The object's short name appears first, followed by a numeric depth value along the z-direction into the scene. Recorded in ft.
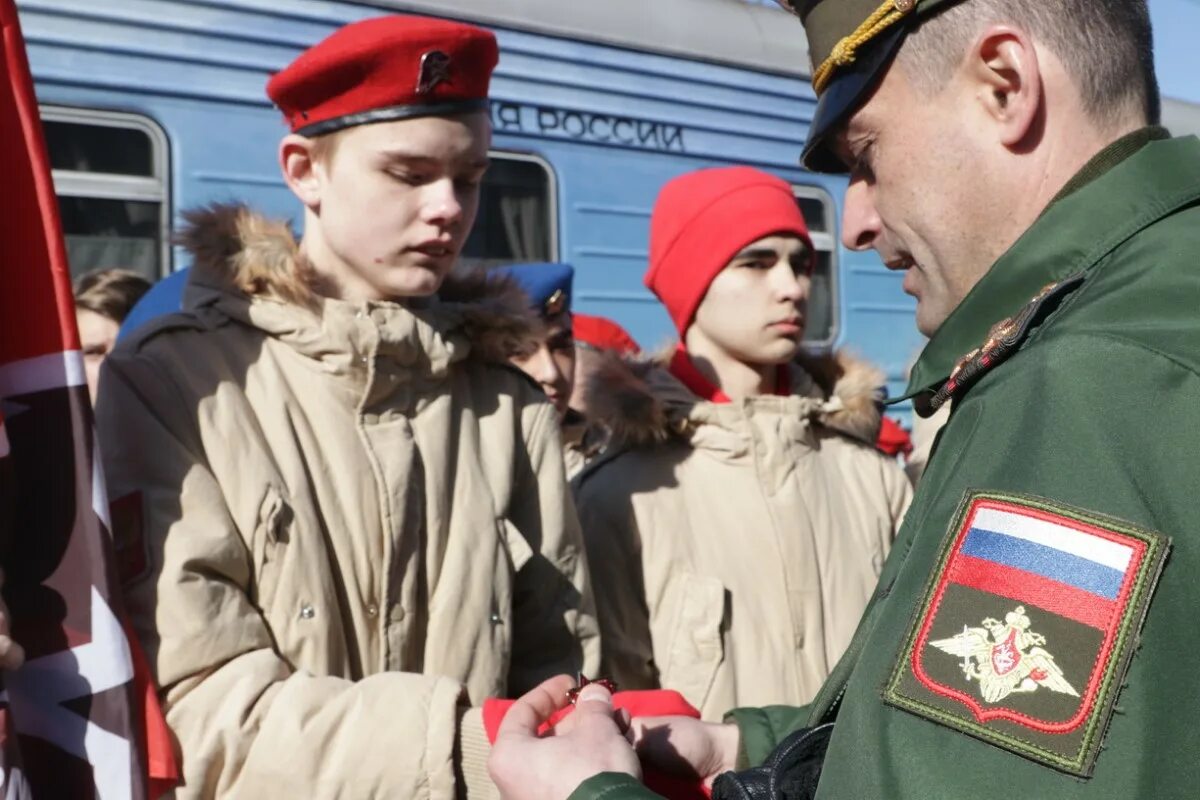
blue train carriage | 15.92
